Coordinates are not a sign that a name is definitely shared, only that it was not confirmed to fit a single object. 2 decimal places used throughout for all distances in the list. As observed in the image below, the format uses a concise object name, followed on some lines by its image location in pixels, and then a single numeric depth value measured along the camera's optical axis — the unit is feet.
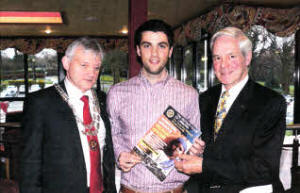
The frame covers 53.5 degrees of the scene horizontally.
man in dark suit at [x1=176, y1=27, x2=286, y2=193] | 4.66
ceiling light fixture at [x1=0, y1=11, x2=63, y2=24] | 21.83
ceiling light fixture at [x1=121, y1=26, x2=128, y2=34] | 25.43
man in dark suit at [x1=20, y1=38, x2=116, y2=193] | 4.73
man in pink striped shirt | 5.37
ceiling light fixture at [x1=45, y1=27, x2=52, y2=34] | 25.43
